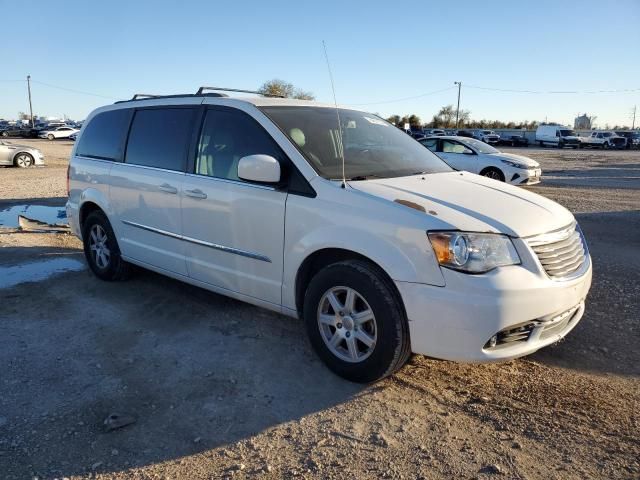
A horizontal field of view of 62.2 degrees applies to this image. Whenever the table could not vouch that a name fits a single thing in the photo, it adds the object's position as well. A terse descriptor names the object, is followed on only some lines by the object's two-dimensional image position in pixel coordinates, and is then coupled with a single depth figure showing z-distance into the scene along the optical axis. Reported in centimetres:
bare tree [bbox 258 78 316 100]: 4966
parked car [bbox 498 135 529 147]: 5459
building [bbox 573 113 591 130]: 9769
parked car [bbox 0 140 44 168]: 2068
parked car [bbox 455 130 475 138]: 4941
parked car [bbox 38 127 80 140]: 5325
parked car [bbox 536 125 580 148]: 5066
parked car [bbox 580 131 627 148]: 5091
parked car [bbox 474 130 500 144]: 5288
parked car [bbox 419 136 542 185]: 1412
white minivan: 308
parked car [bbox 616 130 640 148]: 5128
